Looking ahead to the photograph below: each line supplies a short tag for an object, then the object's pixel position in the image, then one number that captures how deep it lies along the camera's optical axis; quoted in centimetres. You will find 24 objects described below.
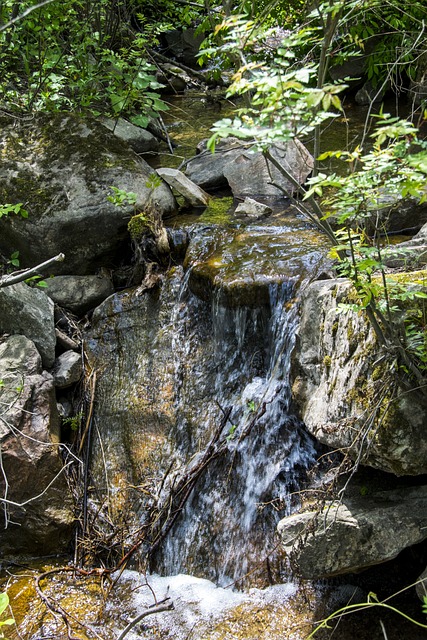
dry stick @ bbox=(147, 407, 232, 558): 425
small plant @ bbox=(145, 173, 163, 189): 608
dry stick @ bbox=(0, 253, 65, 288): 406
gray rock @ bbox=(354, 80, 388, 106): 912
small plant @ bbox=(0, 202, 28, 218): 483
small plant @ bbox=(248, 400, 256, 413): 454
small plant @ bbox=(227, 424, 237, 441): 451
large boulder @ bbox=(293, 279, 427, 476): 309
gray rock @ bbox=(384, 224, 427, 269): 302
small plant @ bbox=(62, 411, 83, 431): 493
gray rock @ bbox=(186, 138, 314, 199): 673
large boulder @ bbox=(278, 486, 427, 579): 328
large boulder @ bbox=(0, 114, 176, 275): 579
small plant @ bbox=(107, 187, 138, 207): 569
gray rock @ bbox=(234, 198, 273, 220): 621
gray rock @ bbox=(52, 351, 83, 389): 503
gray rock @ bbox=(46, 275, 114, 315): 572
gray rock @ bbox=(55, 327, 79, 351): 531
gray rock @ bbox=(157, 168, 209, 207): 661
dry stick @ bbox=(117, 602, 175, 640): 269
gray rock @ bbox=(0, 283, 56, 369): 494
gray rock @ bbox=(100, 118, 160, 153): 814
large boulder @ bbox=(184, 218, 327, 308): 492
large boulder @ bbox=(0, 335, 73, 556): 434
